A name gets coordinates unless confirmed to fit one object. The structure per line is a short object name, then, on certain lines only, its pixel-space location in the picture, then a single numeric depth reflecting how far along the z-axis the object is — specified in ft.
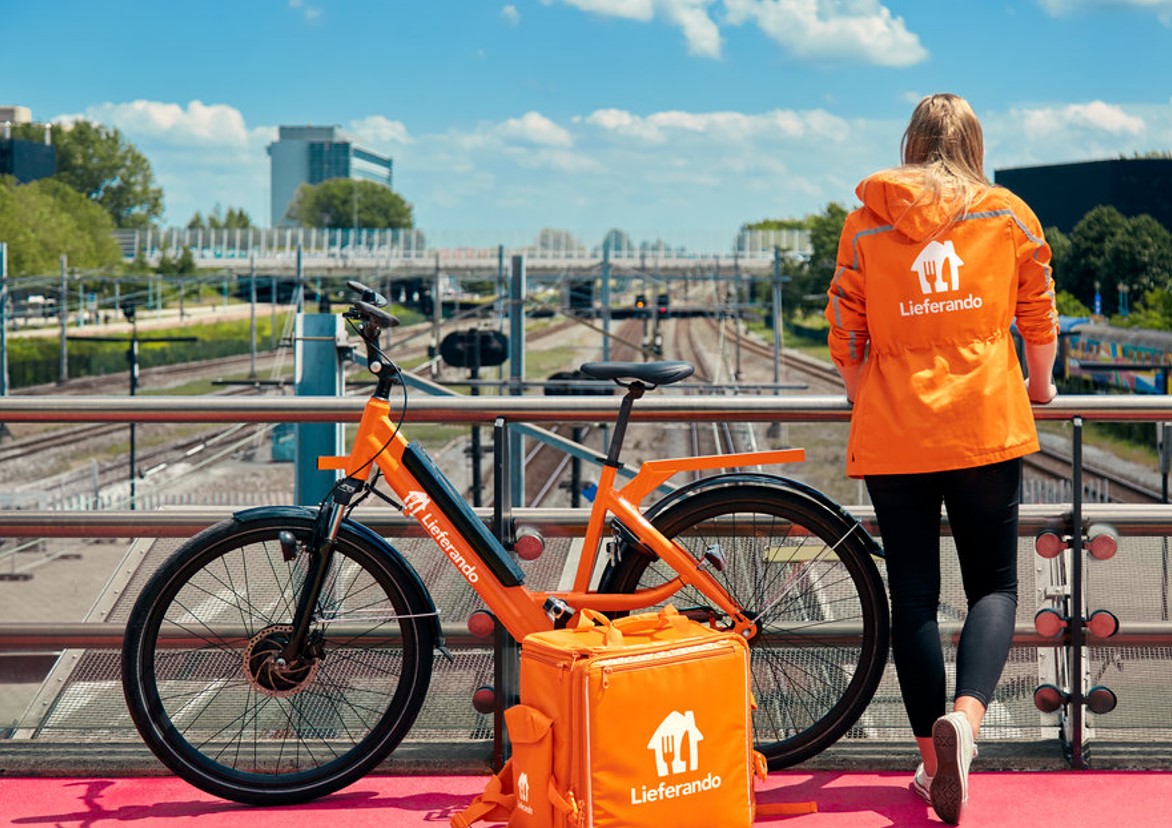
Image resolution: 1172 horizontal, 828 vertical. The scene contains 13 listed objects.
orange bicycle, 12.91
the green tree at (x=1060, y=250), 221.66
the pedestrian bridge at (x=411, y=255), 231.09
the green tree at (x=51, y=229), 225.35
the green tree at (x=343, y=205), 611.88
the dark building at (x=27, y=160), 413.59
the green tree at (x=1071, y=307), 203.71
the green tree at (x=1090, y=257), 221.05
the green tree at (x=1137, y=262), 220.02
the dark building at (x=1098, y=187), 270.26
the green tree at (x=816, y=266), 207.31
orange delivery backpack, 11.14
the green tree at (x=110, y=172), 453.99
